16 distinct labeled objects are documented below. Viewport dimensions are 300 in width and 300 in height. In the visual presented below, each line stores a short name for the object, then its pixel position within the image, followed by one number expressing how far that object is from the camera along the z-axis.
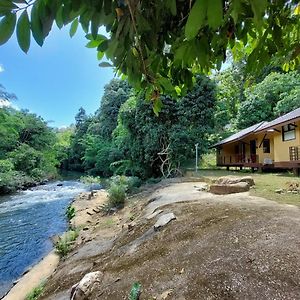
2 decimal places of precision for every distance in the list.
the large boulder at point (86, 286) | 2.77
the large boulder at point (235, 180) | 6.43
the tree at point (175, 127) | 12.83
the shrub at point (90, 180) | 17.15
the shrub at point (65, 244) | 5.61
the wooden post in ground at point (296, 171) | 9.20
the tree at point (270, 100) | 16.08
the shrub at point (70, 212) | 8.89
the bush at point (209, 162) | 17.61
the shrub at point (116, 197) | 8.80
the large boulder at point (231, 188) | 5.90
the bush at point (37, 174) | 18.62
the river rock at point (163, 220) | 3.95
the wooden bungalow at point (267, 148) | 9.87
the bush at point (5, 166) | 14.64
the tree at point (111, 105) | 26.12
